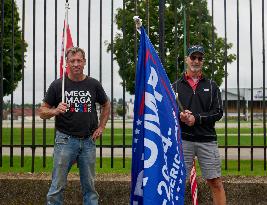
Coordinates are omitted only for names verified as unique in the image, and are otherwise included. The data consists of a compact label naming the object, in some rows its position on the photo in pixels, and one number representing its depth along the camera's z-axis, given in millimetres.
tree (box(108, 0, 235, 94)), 10502
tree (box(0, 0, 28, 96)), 18172
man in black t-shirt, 4410
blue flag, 3324
